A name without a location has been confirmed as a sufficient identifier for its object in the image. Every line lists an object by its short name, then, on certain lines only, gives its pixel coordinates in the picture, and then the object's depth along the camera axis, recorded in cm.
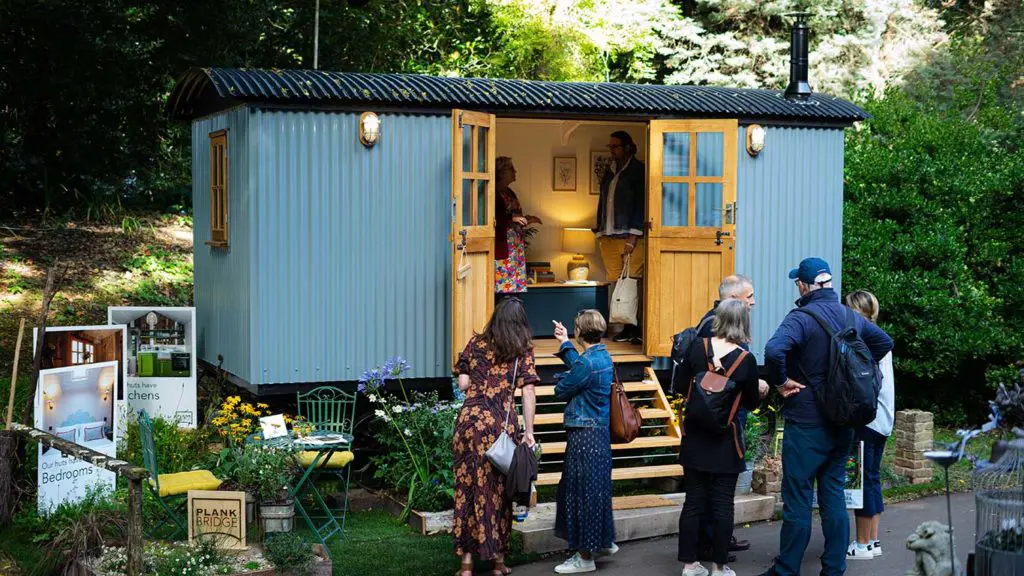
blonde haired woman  714
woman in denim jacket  705
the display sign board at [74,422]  783
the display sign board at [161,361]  969
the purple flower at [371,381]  895
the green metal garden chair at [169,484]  714
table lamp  1291
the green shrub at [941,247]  1300
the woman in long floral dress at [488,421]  687
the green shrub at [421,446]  843
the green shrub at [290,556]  669
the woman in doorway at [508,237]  1080
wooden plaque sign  692
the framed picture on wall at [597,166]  1297
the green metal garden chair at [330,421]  791
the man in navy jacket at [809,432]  651
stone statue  488
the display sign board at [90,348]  851
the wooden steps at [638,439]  898
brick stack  978
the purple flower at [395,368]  905
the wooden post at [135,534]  612
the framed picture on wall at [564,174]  1295
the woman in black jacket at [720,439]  659
